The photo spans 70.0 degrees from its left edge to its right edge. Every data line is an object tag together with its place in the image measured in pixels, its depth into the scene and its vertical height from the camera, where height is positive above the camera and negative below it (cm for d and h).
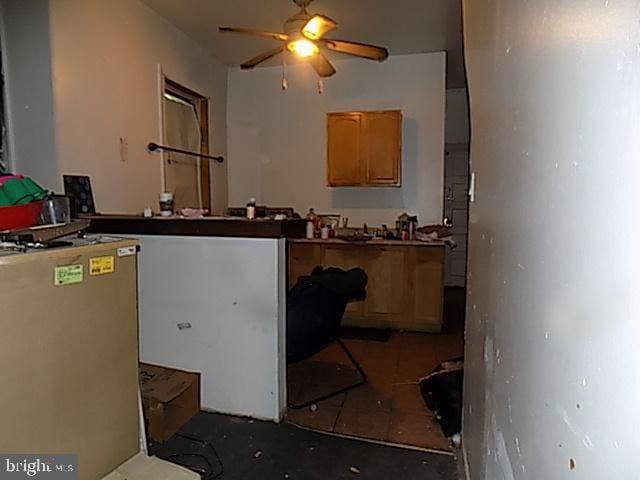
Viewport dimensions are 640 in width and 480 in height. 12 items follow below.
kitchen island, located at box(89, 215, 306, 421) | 250 -61
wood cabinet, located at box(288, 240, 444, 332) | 429 -79
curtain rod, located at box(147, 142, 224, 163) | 377 +40
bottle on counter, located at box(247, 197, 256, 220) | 262 -11
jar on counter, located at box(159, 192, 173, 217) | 313 -6
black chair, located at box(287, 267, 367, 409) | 271 -70
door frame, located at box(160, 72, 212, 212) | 469 +62
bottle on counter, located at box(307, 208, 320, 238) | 467 -28
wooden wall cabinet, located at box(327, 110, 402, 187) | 455 +47
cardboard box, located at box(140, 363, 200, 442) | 225 -105
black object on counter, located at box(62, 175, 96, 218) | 287 +1
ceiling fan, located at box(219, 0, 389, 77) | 291 +103
